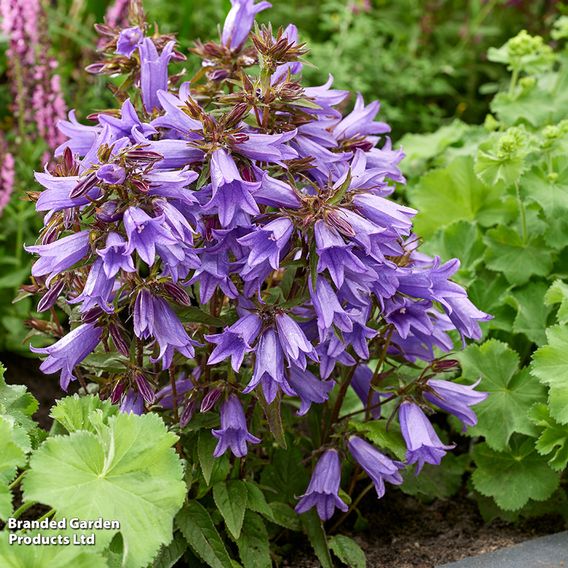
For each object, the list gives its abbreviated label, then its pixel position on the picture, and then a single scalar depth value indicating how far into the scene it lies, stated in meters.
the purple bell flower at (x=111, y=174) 1.58
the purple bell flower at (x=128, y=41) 1.98
